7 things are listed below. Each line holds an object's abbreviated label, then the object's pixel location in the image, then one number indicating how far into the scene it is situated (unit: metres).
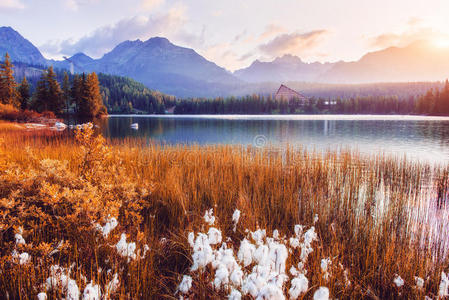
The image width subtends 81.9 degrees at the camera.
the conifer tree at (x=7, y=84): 44.64
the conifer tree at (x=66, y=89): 56.43
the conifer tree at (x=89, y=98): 54.62
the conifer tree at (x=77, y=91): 54.78
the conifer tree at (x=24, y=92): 52.35
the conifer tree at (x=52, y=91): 49.12
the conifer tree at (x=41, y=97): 48.72
